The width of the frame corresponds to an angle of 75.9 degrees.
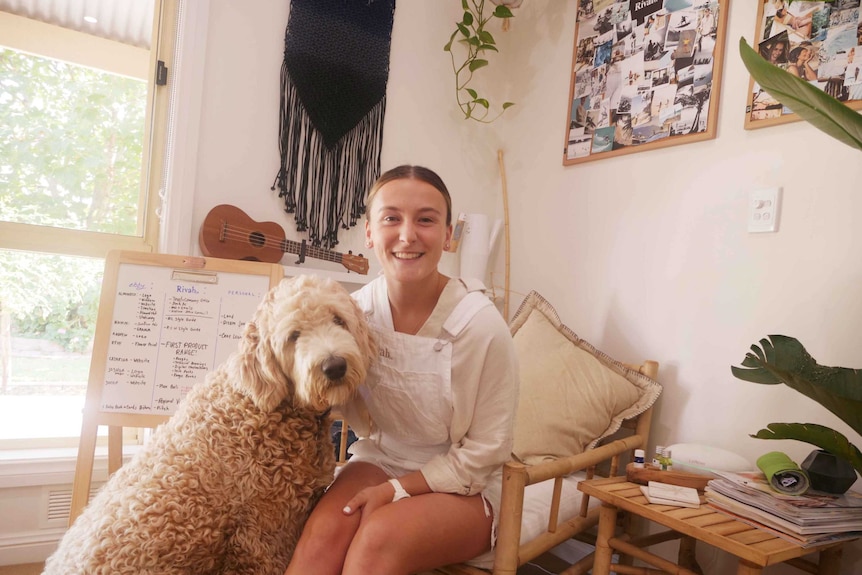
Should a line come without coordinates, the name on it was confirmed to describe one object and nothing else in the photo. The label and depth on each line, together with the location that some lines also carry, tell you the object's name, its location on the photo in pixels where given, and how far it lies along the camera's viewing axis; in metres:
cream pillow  1.91
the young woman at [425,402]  1.19
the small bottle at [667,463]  1.60
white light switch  1.75
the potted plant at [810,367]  1.07
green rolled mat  1.37
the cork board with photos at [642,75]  1.96
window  2.05
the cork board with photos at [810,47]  1.61
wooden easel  1.65
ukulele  2.09
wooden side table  1.19
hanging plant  2.60
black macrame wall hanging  2.32
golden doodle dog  1.06
